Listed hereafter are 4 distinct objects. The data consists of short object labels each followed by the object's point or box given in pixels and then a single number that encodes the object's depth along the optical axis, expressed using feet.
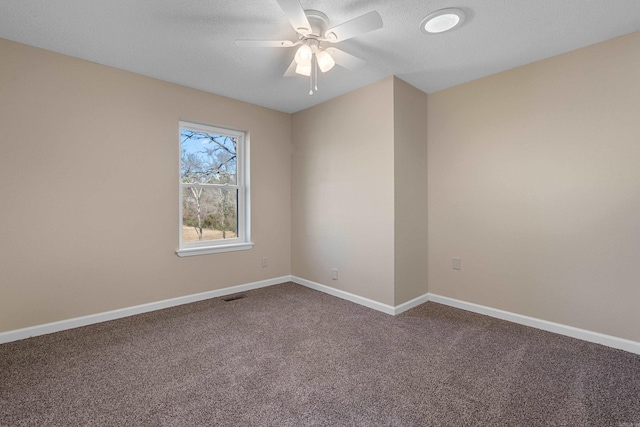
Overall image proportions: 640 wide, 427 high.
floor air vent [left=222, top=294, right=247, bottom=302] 11.34
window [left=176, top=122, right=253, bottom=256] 11.29
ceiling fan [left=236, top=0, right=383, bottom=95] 5.67
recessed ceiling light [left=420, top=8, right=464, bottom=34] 6.53
